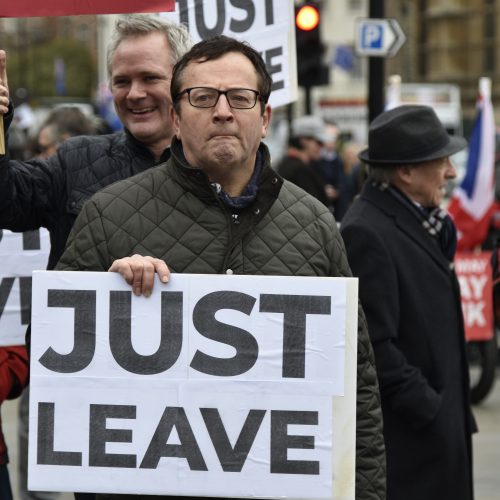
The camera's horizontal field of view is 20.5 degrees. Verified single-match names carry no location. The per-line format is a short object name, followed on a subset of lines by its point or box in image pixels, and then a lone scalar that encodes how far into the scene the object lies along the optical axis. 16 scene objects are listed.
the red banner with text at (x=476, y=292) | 9.79
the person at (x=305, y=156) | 11.72
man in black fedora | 4.62
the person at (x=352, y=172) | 14.19
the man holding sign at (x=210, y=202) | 3.27
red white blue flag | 10.47
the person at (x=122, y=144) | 3.97
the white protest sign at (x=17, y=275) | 4.73
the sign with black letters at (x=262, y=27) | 5.24
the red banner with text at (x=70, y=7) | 3.99
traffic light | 13.45
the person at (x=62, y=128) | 8.11
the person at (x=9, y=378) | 4.48
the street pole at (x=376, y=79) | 10.29
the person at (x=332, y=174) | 14.88
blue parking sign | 10.44
